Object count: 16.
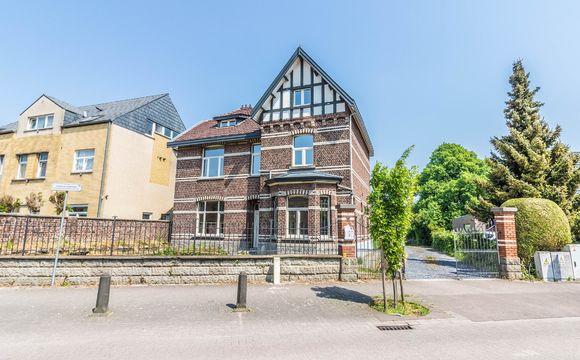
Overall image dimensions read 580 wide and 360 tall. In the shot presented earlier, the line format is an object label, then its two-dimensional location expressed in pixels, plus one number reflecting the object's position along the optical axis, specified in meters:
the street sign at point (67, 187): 9.20
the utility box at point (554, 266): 10.54
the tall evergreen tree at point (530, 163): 14.26
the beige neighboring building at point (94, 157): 20.81
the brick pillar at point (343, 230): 9.82
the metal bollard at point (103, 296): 6.66
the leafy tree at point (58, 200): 19.38
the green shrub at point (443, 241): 21.08
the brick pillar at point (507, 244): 10.55
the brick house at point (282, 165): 15.56
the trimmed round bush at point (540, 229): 10.90
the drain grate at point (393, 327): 5.96
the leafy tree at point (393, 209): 7.15
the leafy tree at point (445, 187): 30.42
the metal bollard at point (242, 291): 6.99
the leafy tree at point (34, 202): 20.33
